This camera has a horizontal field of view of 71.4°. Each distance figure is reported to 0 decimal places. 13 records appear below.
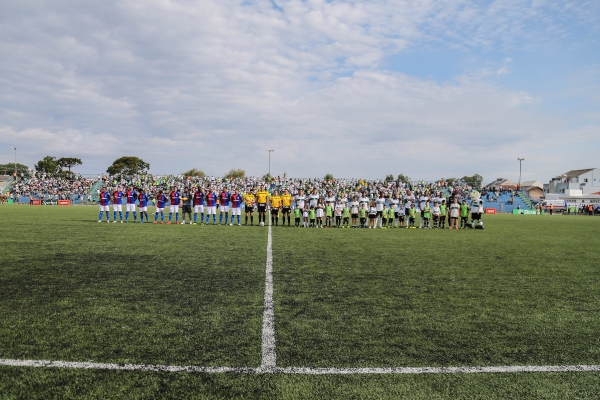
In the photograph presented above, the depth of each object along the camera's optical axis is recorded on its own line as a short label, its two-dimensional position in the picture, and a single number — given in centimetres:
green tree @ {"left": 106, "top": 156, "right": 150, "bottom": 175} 9821
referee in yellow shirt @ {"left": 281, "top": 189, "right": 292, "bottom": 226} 2023
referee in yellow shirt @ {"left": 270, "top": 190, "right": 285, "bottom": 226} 2025
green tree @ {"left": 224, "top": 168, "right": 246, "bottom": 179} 10555
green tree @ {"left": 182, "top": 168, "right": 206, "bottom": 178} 10128
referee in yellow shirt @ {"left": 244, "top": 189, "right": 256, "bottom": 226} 2014
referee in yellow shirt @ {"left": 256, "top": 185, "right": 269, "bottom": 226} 1987
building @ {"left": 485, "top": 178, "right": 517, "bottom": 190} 11025
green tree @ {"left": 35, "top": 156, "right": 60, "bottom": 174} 9449
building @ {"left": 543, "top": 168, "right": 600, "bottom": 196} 7775
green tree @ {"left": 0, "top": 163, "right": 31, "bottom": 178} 9334
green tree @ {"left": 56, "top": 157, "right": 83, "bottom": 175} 9944
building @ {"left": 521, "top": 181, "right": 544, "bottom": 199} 9056
